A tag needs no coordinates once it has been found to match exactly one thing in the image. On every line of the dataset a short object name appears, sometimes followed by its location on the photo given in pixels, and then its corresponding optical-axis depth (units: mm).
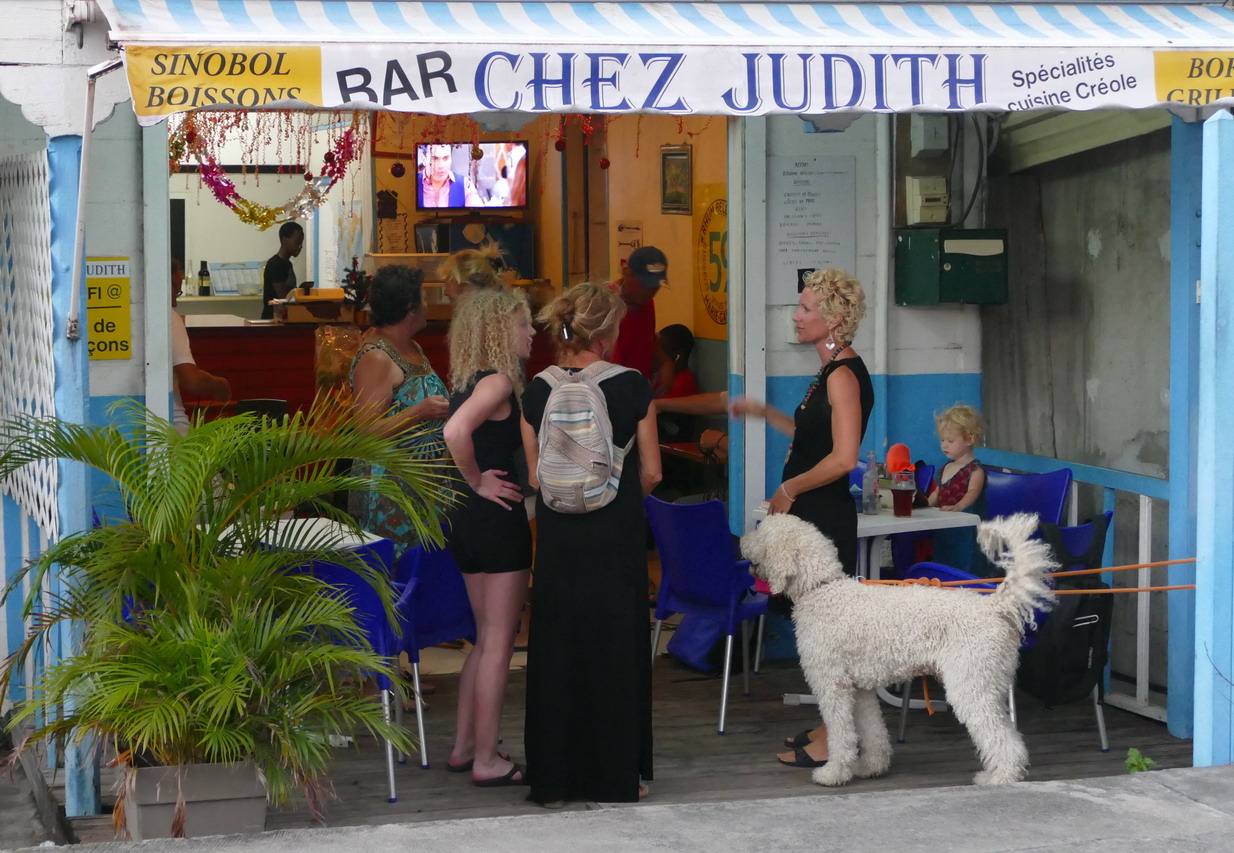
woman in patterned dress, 9844
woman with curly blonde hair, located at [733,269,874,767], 8883
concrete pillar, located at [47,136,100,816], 7656
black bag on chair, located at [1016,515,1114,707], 9312
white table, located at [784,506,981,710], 10289
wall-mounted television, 24953
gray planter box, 6977
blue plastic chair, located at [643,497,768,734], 9961
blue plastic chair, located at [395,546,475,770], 9172
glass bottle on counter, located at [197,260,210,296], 28266
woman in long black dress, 8227
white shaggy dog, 8211
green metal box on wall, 11820
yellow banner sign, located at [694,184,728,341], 16531
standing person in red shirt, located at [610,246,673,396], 15055
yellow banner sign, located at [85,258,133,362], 10266
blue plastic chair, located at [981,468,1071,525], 10977
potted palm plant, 6789
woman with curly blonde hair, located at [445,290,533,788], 8516
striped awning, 7293
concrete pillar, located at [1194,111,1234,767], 7234
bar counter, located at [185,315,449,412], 17875
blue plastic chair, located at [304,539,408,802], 8250
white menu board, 11859
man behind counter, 23187
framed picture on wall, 17953
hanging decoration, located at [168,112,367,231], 19891
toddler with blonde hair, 11266
